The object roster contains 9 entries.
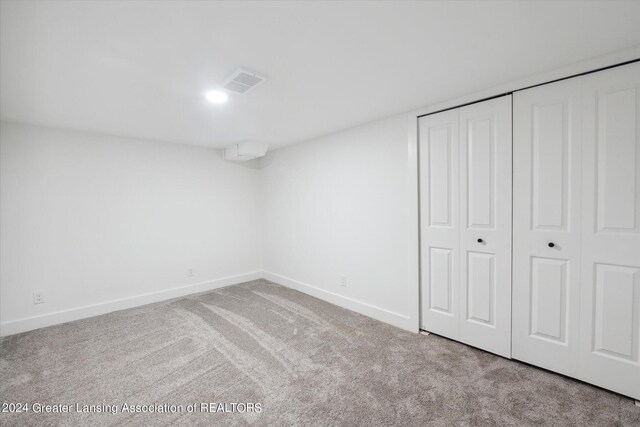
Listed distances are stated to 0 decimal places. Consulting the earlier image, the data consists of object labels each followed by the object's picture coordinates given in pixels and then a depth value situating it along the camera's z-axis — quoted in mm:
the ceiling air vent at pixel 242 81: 1992
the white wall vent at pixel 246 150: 4020
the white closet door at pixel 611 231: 1809
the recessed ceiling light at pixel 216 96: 2340
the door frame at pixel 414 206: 2717
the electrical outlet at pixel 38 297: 3118
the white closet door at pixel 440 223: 2623
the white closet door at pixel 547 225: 2021
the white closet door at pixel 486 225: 2322
